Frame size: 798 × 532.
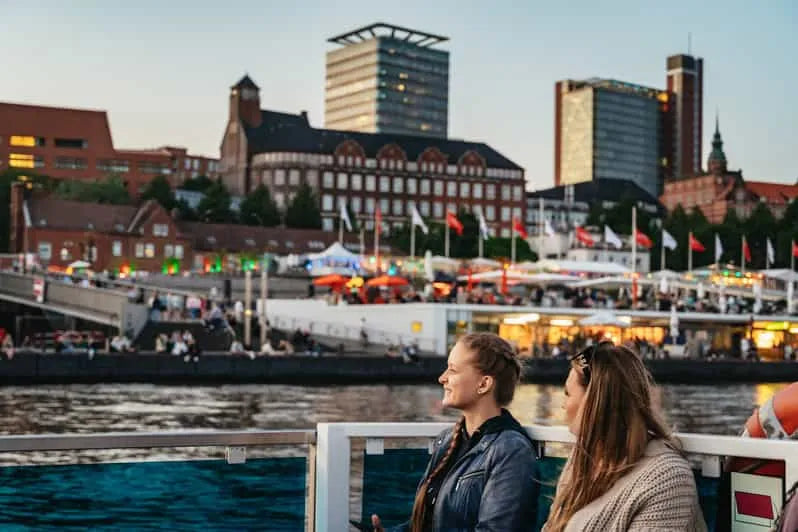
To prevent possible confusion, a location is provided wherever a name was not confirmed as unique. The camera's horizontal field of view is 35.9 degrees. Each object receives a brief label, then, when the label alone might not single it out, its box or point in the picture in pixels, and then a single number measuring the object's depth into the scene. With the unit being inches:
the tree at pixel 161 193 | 4589.1
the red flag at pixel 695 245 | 2717.8
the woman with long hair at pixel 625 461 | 146.3
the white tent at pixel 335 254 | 2434.8
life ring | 150.6
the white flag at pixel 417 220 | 2739.2
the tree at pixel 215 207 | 4507.9
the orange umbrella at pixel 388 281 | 2169.0
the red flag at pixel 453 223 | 2516.7
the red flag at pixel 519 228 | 2684.5
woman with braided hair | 176.2
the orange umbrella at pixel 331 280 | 2236.7
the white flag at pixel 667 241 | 2571.4
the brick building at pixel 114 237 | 3715.6
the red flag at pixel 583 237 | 2532.0
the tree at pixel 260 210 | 4643.2
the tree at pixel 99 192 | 4291.3
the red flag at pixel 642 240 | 2581.2
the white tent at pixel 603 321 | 2010.8
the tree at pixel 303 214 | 4645.7
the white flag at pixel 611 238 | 2650.1
